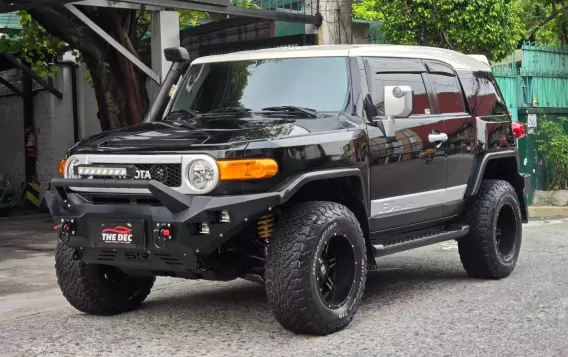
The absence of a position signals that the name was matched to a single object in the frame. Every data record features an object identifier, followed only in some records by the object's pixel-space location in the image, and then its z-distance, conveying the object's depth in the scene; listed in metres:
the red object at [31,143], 19.62
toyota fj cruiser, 5.06
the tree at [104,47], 11.41
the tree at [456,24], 12.34
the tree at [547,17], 16.17
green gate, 14.27
